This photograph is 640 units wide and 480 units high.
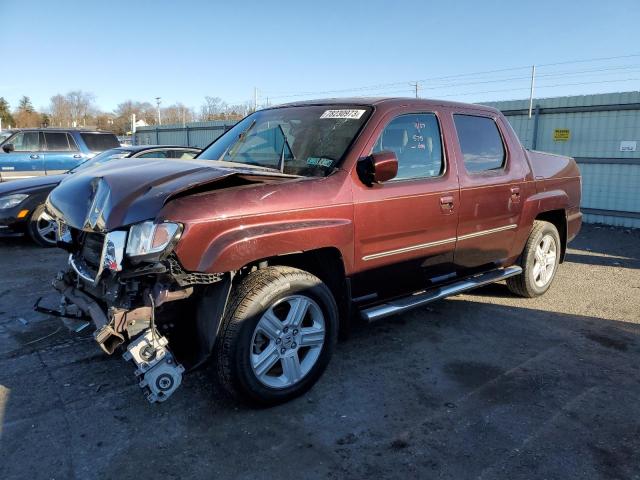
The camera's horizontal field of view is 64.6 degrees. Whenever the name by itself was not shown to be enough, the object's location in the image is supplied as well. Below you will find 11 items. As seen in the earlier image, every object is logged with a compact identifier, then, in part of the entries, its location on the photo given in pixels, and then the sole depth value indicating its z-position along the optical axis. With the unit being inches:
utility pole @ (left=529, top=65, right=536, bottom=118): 460.1
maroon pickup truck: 109.5
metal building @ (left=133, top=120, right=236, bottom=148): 829.5
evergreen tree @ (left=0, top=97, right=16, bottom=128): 2539.4
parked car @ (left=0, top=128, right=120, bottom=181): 463.5
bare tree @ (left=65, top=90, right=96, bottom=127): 3127.0
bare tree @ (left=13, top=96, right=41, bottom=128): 2662.4
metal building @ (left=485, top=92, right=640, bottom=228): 406.0
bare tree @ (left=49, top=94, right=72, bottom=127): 3029.0
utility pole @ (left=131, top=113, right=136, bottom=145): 1059.3
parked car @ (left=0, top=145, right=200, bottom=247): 283.4
